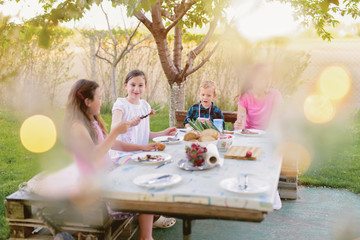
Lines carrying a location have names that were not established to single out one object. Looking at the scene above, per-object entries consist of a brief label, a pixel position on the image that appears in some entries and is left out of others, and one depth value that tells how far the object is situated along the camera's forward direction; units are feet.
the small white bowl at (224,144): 8.98
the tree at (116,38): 25.35
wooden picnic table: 5.45
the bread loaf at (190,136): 9.44
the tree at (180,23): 12.82
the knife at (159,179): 6.14
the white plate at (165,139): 9.91
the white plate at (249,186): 5.59
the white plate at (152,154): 7.63
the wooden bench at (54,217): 7.80
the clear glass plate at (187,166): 6.98
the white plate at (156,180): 5.95
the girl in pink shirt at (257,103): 13.47
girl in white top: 10.86
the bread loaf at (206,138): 9.05
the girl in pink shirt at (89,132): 7.97
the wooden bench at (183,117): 15.01
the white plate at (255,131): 11.21
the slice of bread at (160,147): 8.96
